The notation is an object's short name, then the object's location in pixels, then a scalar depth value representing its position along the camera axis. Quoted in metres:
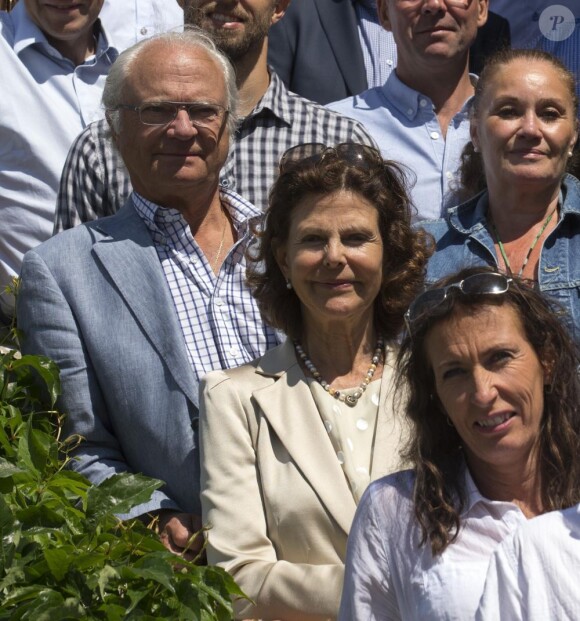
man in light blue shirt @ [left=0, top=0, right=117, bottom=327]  8.69
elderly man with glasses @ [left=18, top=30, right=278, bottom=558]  6.77
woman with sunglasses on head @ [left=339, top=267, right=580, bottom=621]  5.09
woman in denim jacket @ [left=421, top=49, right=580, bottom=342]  7.37
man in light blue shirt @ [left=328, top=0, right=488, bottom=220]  8.64
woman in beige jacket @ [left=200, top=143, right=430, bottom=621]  6.14
